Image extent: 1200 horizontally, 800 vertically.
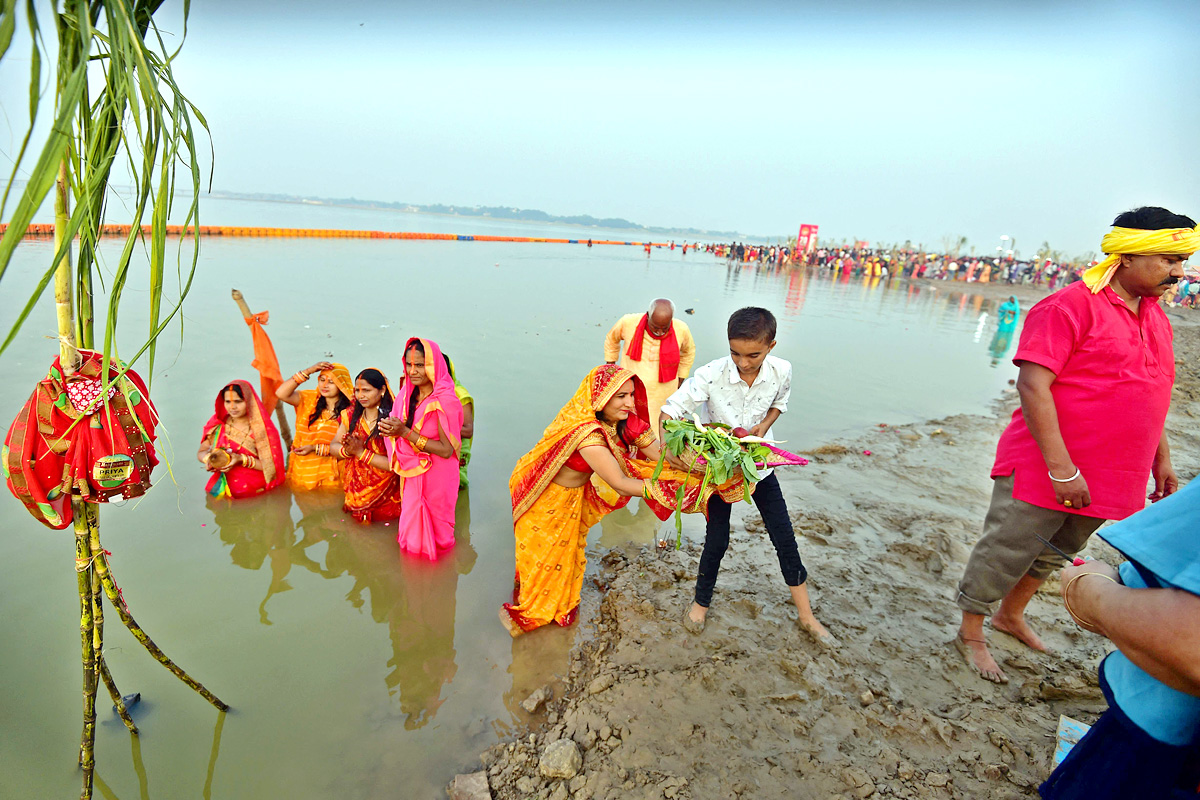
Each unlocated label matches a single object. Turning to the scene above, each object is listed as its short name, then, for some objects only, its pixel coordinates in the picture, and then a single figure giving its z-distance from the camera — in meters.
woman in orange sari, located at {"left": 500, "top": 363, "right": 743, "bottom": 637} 2.82
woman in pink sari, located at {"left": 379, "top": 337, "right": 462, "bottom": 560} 3.79
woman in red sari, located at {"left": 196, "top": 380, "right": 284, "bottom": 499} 4.43
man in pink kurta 2.40
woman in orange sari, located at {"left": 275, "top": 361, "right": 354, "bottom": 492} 4.73
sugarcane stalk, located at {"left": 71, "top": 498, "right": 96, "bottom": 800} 1.87
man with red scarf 5.16
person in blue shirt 1.05
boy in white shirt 2.89
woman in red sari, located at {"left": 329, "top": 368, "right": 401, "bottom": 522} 4.21
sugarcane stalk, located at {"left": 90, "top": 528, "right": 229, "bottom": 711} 1.91
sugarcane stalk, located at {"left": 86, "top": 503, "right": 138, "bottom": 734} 1.90
